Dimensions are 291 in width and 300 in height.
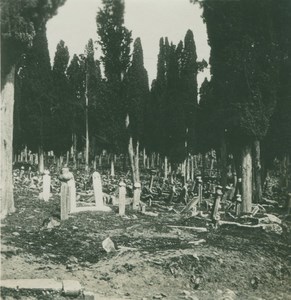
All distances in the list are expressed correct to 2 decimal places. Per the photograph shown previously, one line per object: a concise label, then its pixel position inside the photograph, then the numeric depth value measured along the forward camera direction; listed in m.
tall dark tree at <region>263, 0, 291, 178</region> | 17.97
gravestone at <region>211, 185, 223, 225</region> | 10.98
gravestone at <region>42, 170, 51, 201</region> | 13.72
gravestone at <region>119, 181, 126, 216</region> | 12.10
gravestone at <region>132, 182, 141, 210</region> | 13.77
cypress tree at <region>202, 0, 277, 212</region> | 13.42
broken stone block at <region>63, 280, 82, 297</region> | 5.47
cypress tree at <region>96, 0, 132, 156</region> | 23.64
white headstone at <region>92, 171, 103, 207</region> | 12.48
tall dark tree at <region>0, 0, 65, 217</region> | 9.20
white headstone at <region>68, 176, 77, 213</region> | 11.38
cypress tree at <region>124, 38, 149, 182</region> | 24.38
